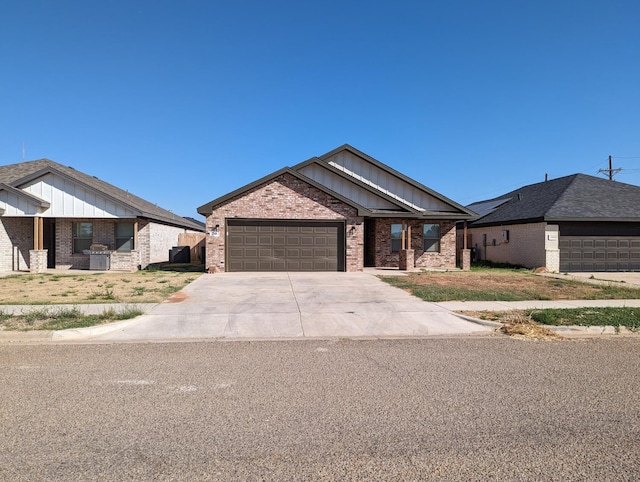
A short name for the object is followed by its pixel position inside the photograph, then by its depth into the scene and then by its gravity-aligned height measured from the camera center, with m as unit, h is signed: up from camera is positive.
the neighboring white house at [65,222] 18.78 +1.45
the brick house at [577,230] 20.83 +0.89
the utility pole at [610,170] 45.33 +8.50
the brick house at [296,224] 18.81 +1.23
